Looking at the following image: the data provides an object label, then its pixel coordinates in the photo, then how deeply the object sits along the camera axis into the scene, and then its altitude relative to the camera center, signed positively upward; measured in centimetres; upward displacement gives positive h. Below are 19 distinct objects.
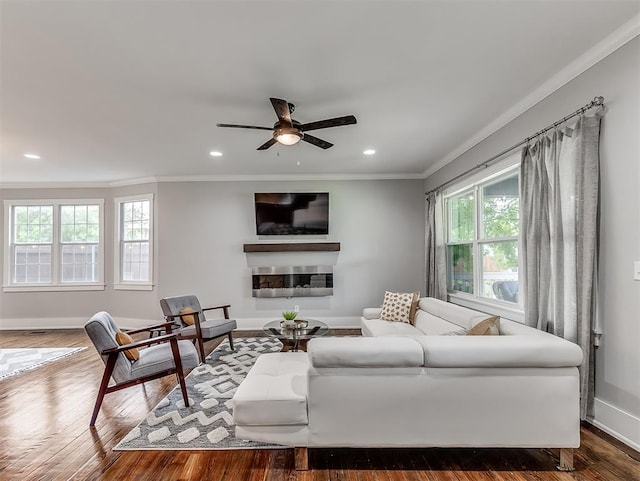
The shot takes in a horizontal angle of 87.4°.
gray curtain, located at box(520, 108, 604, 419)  239 +8
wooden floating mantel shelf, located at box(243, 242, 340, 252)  582 -9
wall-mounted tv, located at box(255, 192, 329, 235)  579 +51
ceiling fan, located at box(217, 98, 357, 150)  272 +102
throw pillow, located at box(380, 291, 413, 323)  436 -87
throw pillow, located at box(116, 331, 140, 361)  281 -87
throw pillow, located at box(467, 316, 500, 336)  252 -65
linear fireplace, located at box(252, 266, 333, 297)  585 -68
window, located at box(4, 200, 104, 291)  633 -5
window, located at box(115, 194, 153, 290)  609 +0
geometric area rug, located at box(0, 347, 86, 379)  390 -153
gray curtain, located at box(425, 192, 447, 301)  499 -12
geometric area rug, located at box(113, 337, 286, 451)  229 -140
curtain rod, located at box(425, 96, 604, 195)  242 +98
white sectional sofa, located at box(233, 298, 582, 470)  194 -91
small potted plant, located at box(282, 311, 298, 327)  382 -92
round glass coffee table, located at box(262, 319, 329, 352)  349 -98
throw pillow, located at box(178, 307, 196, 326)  432 -101
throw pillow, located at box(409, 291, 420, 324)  436 -87
